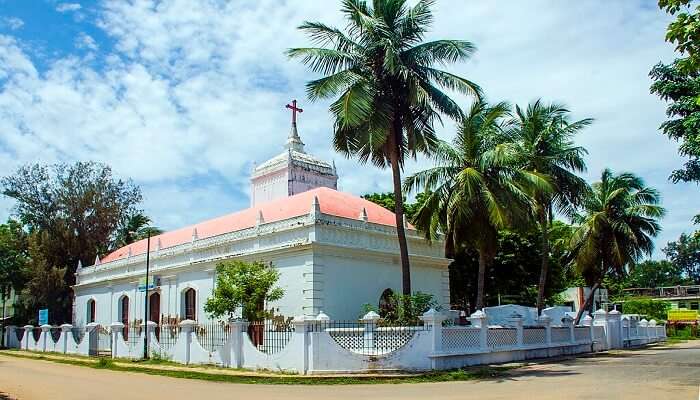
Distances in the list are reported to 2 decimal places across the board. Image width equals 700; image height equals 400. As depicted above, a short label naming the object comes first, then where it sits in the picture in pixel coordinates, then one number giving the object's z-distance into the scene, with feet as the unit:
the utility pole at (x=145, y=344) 80.53
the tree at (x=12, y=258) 132.05
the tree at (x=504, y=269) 114.93
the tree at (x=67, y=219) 134.51
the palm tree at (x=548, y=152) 90.63
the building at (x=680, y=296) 195.83
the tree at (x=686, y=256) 291.17
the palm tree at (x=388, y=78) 66.59
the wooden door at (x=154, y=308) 101.45
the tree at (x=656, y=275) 295.21
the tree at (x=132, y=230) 146.61
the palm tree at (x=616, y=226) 104.42
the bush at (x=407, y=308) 62.49
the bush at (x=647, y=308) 167.53
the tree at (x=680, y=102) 50.70
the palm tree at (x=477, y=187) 73.92
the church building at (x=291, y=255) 73.26
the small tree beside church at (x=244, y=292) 69.26
